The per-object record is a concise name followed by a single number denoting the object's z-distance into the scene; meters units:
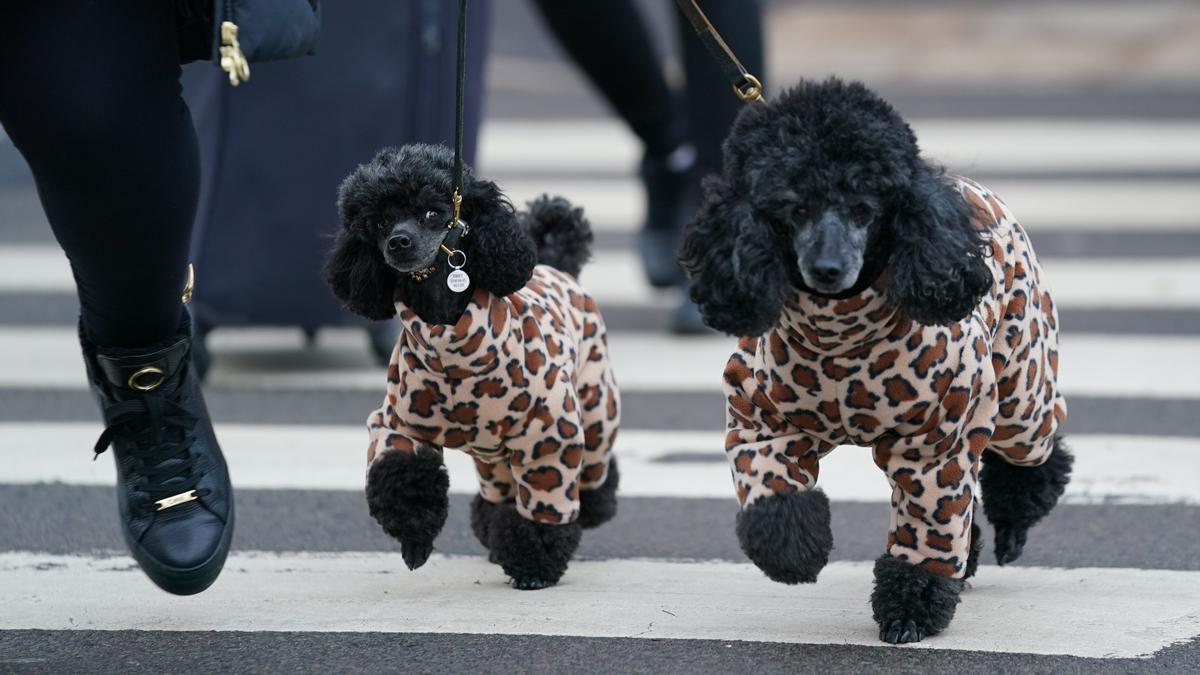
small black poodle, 5.93
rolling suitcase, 9.54
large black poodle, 5.22
